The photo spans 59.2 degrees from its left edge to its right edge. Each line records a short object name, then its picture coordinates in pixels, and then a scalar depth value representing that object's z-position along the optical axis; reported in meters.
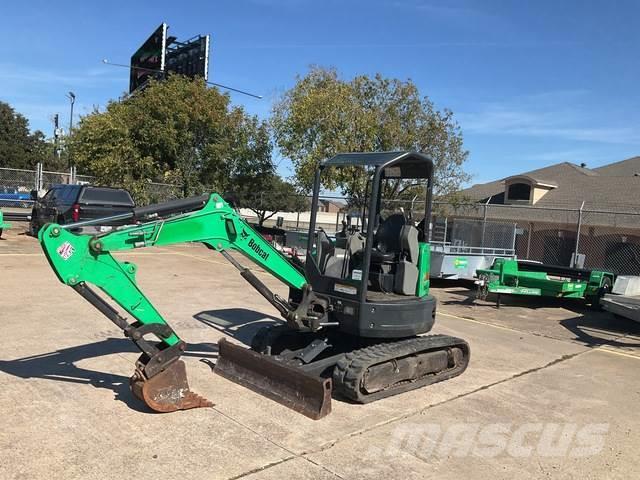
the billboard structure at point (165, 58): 32.00
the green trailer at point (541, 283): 11.31
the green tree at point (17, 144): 52.38
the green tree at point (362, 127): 23.70
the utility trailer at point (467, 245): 13.69
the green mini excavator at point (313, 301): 4.66
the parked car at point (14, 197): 24.67
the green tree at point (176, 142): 23.81
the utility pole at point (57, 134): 38.97
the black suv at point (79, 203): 15.91
